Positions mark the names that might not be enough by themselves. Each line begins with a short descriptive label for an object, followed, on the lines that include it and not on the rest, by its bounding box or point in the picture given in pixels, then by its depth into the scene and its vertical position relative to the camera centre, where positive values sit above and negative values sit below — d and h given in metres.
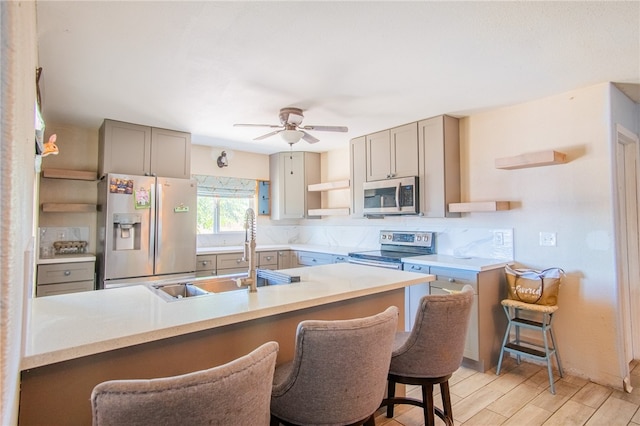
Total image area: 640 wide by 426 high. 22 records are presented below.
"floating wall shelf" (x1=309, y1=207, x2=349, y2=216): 4.55 +0.18
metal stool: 2.65 -0.90
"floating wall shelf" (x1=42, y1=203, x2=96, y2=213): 3.47 +0.19
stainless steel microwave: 3.67 +0.32
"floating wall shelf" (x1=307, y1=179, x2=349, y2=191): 4.61 +0.55
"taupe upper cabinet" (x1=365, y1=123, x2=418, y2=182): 3.73 +0.81
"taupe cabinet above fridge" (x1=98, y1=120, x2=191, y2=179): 3.56 +0.82
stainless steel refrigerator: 3.42 -0.03
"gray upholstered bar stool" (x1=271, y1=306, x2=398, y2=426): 1.16 -0.51
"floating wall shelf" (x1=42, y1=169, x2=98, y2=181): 3.46 +0.53
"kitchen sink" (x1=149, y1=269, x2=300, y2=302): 1.98 -0.35
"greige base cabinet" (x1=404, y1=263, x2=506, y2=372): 2.87 -0.72
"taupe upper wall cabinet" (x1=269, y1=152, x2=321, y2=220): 5.15 +0.61
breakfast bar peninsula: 1.11 -0.37
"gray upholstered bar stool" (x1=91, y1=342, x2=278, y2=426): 0.78 -0.40
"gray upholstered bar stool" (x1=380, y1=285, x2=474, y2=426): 1.55 -0.55
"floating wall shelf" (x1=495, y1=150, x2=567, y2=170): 2.77 +0.54
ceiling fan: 3.08 +0.90
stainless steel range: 3.63 -0.28
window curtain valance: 4.81 +0.56
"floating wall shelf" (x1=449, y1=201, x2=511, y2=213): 3.12 +0.17
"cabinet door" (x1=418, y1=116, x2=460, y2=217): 3.45 +0.61
